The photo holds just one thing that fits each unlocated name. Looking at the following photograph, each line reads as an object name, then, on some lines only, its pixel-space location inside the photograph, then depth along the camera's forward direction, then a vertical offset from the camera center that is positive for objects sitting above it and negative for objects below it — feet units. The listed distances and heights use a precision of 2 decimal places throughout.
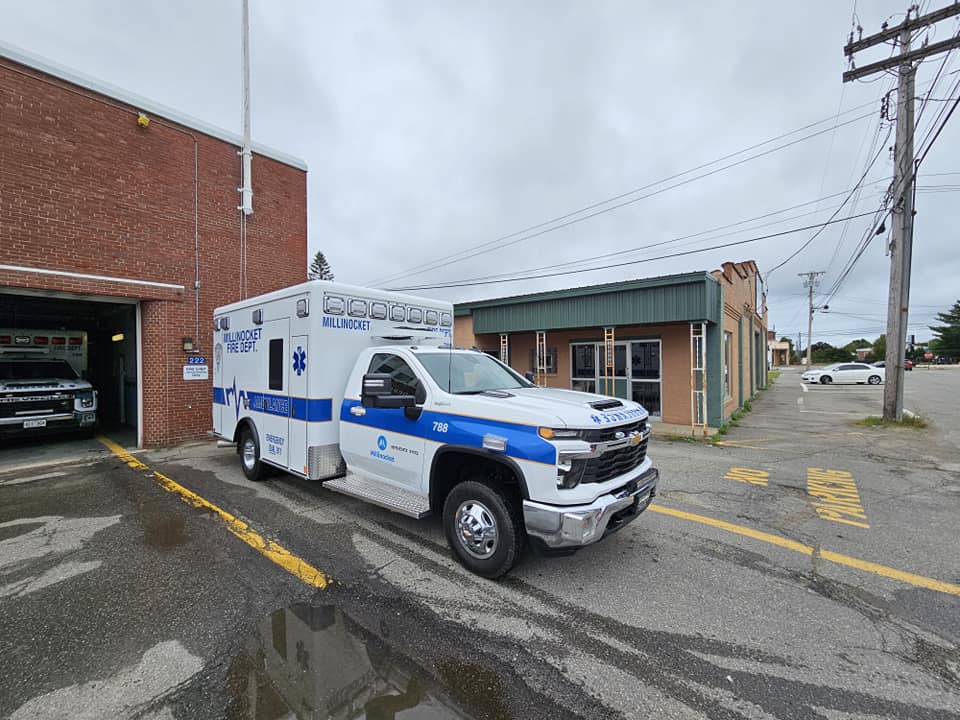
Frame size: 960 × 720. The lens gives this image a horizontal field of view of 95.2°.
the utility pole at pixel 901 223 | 39.58 +11.79
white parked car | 99.59 -4.93
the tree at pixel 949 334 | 245.86 +10.29
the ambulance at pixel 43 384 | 29.50 -2.04
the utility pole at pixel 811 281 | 184.65 +30.50
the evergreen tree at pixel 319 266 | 193.91 +39.46
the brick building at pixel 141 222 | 26.91 +9.69
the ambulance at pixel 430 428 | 11.16 -2.31
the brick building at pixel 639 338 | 36.45 +1.58
